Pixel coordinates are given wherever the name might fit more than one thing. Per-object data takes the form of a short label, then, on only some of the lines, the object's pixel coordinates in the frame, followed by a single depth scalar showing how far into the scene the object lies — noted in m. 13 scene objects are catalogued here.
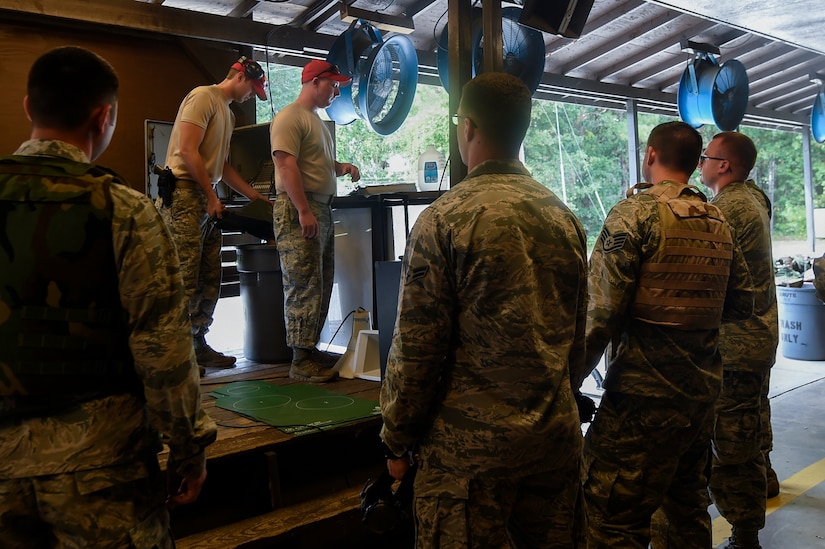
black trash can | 4.38
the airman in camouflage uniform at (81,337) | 1.44
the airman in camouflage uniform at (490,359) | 1.65
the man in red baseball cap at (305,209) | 3.62
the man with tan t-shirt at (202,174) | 3.64
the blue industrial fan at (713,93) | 6.31
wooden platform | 2.57
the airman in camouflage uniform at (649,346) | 2.27
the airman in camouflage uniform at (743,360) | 3.00
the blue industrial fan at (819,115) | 8.11
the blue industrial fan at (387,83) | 4.04
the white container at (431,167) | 5.64
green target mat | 2.94
